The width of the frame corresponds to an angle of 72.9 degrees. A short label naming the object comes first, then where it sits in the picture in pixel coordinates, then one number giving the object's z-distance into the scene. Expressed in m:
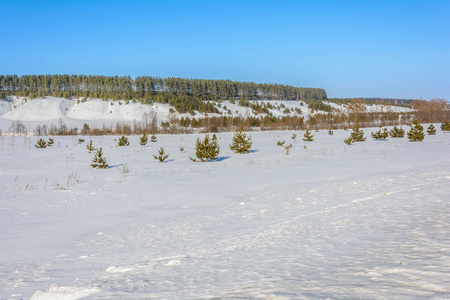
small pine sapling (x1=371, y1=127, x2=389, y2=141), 30.33
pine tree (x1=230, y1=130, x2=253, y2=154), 23.99
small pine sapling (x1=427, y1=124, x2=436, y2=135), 33.19
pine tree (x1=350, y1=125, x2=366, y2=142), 28.69
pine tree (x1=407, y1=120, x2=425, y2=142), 27.28
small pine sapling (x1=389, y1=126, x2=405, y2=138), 32.20
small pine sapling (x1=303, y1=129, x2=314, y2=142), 31.33
